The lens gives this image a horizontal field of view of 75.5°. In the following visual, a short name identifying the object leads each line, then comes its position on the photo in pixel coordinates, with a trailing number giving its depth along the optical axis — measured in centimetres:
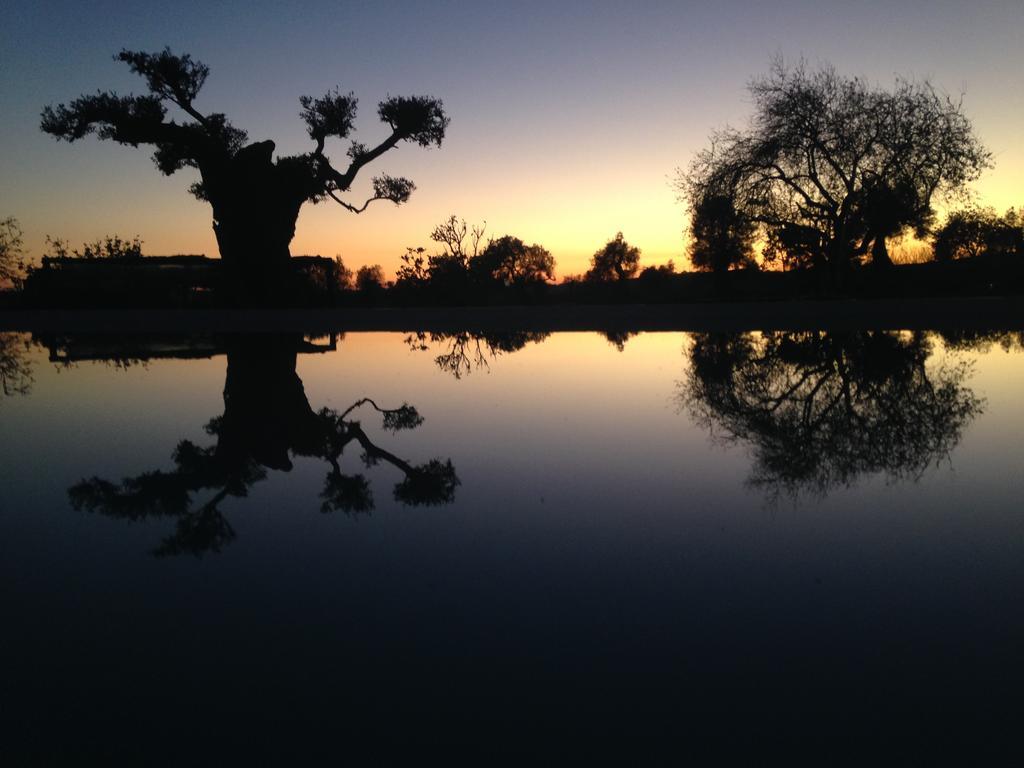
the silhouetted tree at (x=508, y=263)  3878
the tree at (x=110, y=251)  3981
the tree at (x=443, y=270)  3678
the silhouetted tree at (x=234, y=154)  2727
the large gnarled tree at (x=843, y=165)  2603
